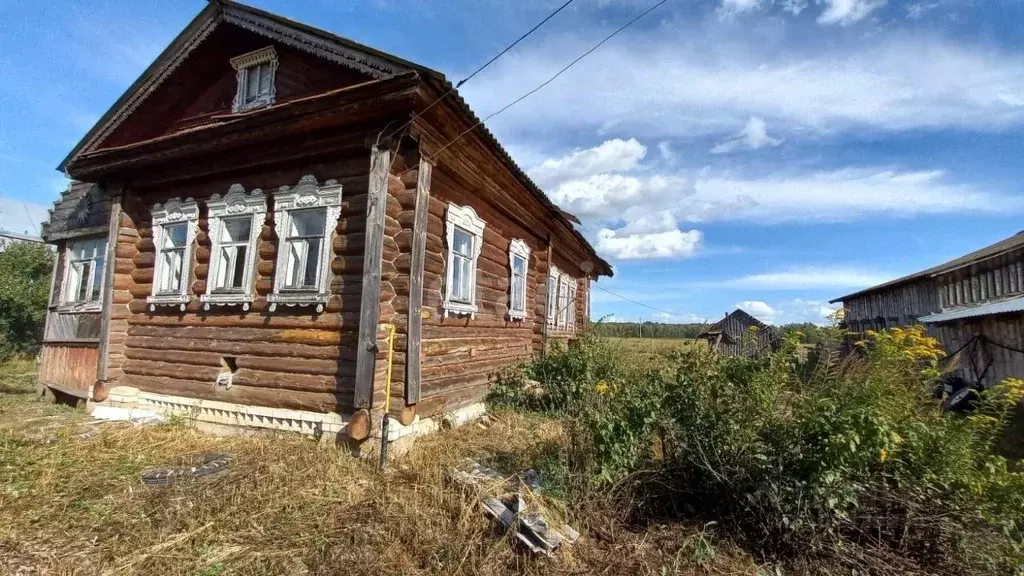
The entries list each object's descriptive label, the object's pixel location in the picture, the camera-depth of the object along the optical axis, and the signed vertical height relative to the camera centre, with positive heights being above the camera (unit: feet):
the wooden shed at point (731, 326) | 67.26 +2.58
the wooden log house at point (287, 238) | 18.31 +4.19
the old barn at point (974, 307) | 30.83 +3.75
